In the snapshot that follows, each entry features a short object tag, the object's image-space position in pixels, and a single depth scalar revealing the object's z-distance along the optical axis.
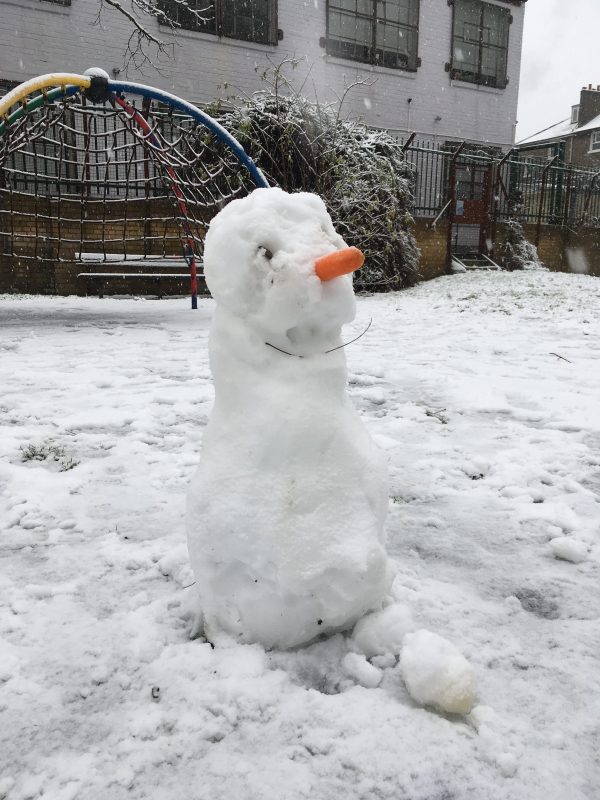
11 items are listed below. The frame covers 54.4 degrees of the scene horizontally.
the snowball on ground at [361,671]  1.28
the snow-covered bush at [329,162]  8.97
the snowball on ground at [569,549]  1.81
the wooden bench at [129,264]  7.16
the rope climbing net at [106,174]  5.60
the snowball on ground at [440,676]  1.19
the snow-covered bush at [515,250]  13.08
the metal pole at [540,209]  13.20
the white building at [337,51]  10.97
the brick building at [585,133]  30.18
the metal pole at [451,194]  11.55
